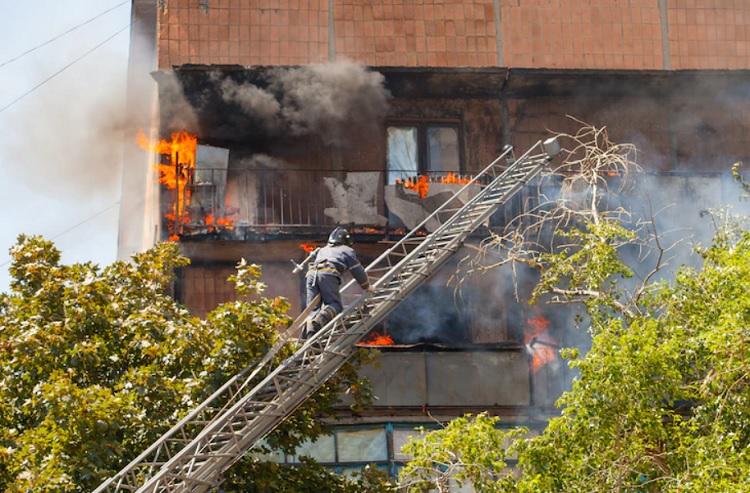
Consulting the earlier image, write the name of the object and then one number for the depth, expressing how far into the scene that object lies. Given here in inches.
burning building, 1152.8
